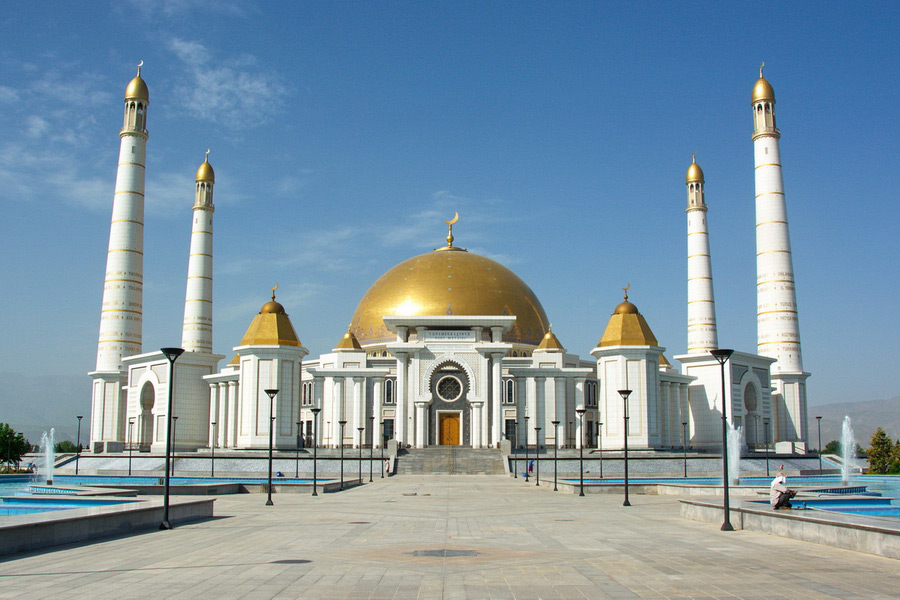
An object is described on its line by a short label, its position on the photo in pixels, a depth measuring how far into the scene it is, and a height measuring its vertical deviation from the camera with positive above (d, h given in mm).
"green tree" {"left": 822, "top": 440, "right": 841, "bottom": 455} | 83100 -4280
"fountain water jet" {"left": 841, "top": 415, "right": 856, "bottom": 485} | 37881 -2003
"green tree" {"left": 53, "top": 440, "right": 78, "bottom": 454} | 82400 -4191
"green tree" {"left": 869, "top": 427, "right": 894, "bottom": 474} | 53831 -3086
